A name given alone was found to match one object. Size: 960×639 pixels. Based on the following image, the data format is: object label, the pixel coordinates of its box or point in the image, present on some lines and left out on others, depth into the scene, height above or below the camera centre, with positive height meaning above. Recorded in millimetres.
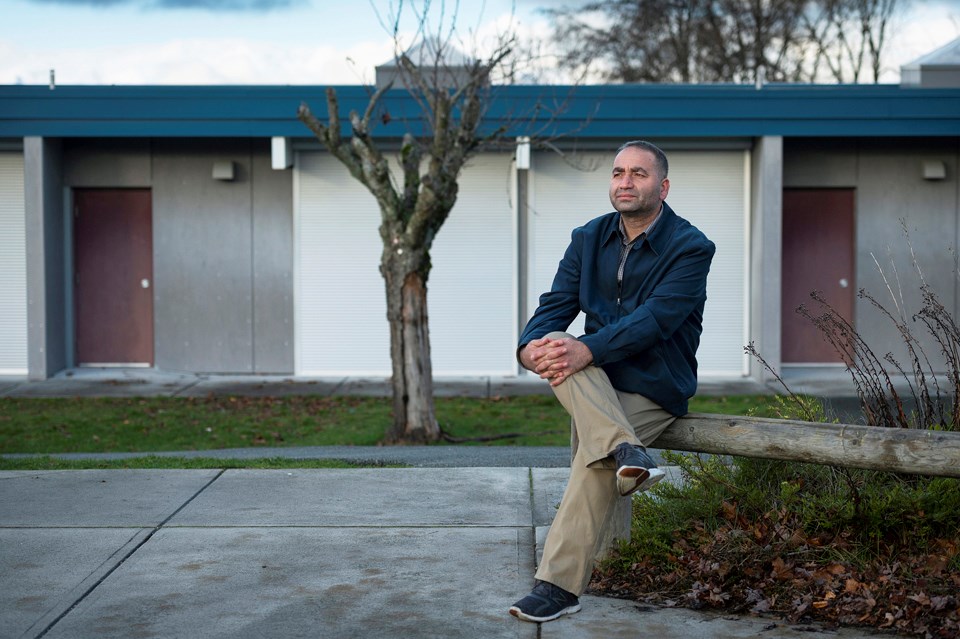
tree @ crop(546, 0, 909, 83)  33438 +7586
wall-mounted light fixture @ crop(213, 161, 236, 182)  16875 +1873
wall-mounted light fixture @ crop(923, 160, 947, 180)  16906 +1806
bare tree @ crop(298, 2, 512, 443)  11305 +795
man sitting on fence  4609 -225
